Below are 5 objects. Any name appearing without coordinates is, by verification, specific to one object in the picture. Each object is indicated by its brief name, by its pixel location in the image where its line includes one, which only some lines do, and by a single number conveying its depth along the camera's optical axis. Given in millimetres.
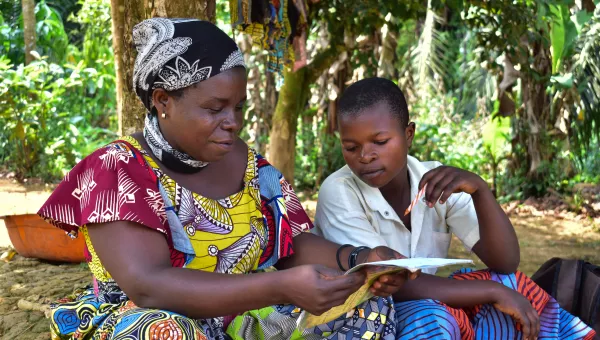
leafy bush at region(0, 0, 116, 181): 7625
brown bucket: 4062
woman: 1698
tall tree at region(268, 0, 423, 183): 4547
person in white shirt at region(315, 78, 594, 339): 2182
